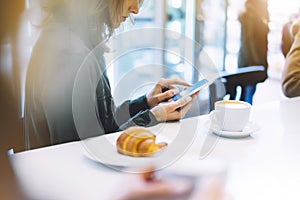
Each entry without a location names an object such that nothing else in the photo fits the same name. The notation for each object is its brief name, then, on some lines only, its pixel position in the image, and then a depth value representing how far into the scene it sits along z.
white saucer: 0.94
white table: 0.67
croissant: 0.77
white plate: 0.76
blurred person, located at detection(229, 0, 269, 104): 2.85
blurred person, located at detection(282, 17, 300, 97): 1.64
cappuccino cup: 0.94
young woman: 0.99
